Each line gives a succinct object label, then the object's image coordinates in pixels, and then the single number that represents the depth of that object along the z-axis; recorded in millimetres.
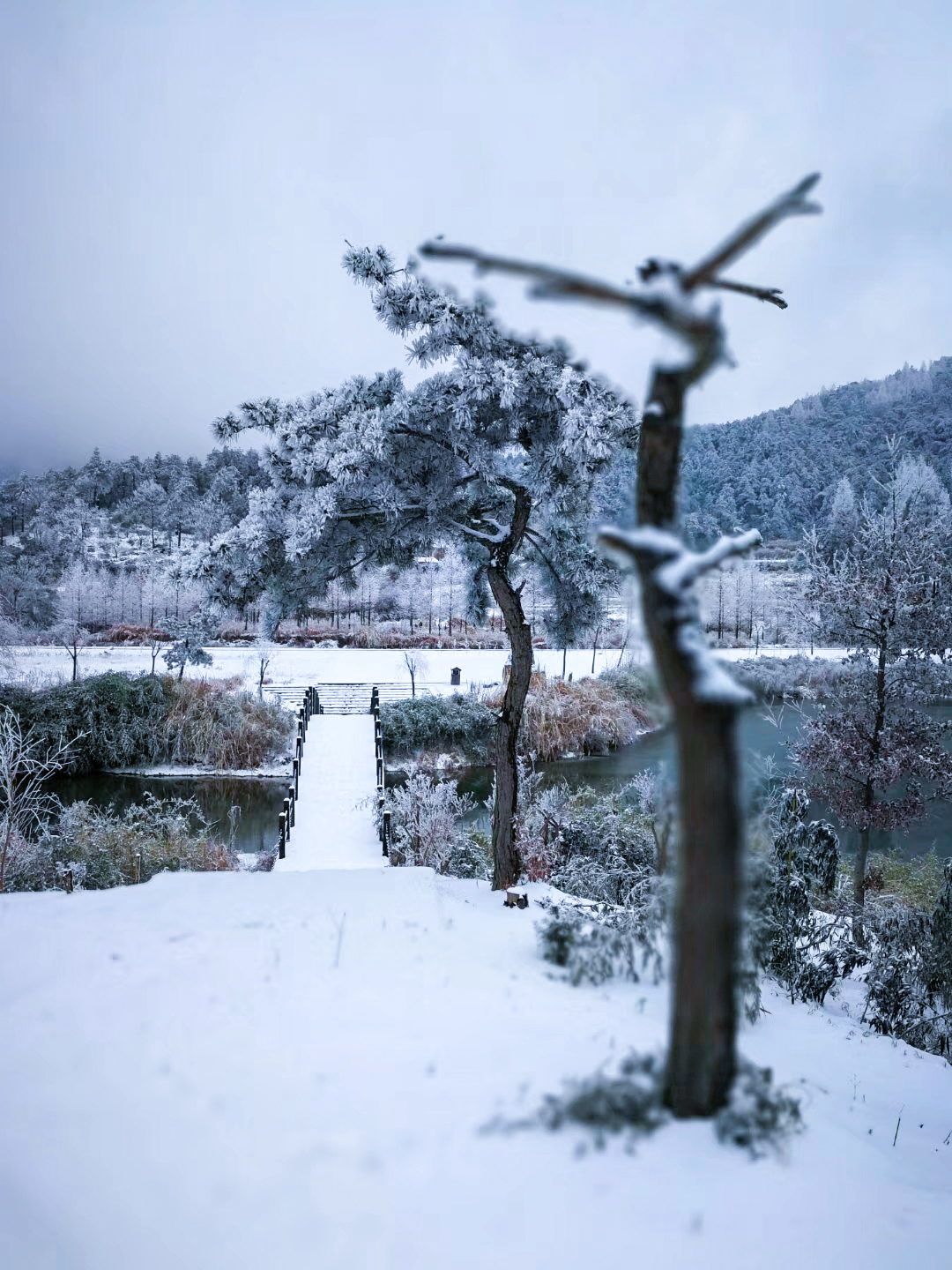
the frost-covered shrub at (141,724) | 15359
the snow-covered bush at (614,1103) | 1772
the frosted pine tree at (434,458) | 5316
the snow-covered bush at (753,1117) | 1747
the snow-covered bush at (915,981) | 4828
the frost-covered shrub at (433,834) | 9172
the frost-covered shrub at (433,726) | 16953
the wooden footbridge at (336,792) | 9594
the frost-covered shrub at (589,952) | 3119
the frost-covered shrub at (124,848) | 8086
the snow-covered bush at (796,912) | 4961
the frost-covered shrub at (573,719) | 16812
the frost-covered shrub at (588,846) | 6980
